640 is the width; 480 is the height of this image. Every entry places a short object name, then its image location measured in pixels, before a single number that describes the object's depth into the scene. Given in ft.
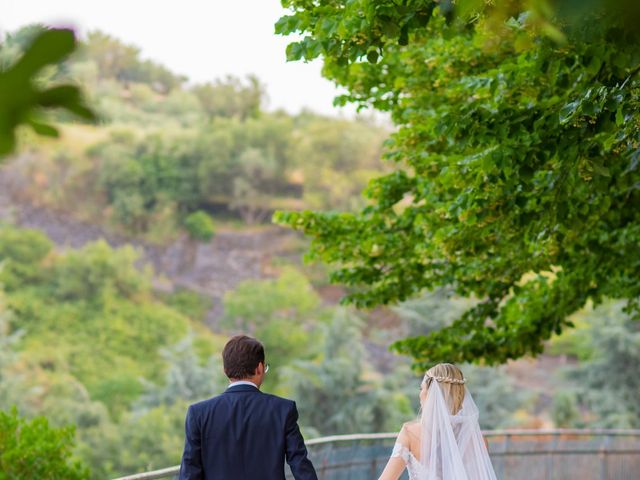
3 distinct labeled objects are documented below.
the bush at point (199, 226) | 236.22
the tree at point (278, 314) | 188.03
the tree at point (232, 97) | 267.18
